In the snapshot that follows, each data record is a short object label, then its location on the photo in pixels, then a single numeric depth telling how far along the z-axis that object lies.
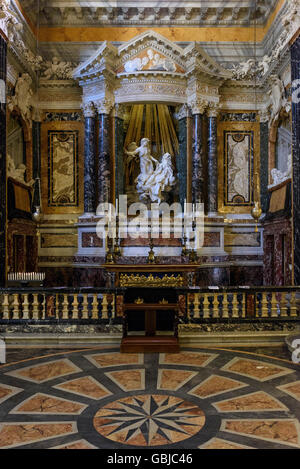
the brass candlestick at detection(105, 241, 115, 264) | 8.71
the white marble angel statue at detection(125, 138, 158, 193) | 11.61
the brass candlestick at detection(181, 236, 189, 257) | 9.55
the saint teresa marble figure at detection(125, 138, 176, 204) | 11.60
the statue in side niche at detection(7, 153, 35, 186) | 9.88
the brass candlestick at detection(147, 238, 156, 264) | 8.69
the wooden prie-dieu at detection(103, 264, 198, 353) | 5.69
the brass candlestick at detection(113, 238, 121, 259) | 9.01
